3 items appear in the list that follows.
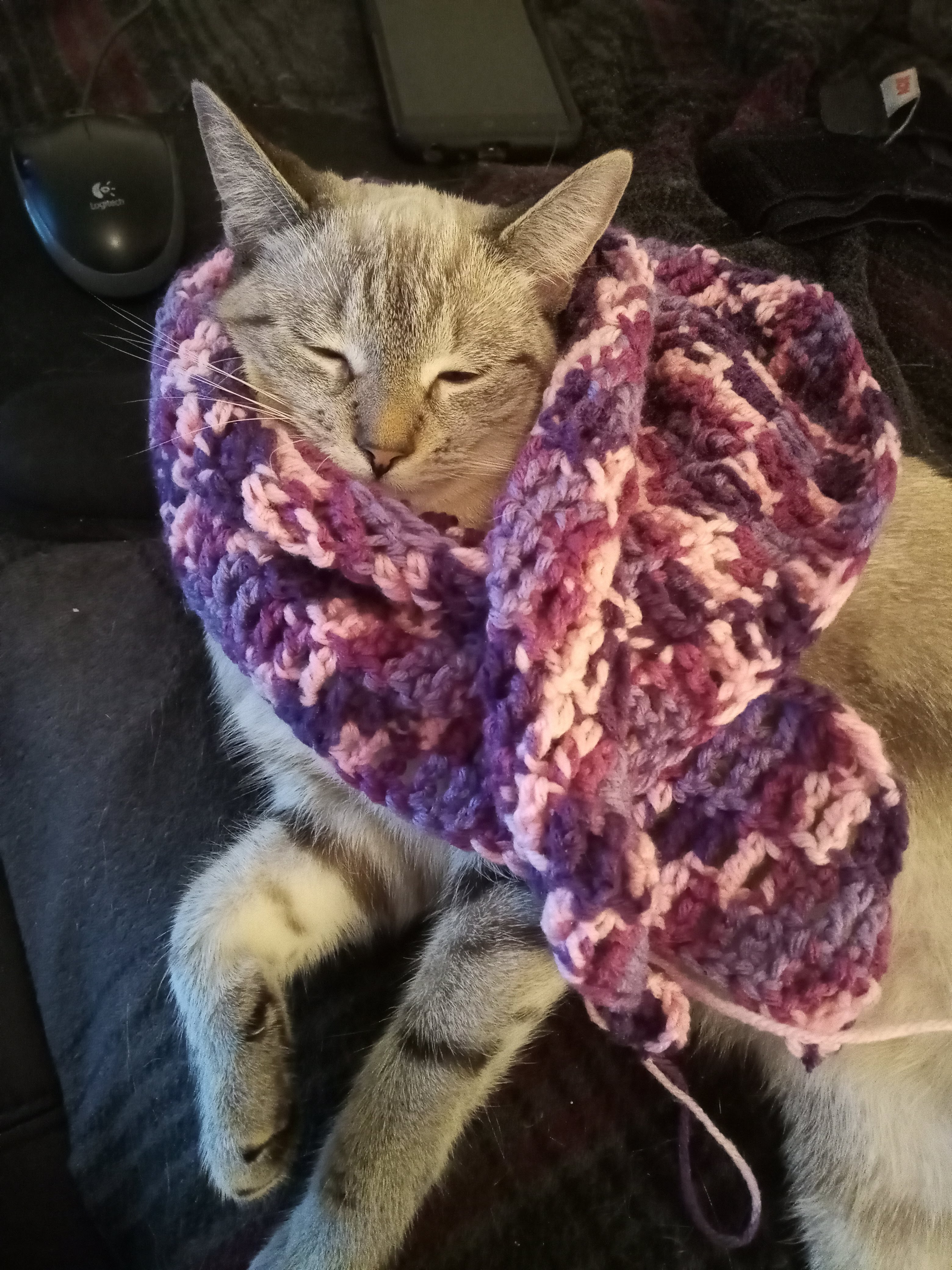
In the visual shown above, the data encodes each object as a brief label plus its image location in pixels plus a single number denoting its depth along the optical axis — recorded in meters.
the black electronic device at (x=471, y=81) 0.41
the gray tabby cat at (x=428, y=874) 0.24
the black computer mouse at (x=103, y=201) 0.35
